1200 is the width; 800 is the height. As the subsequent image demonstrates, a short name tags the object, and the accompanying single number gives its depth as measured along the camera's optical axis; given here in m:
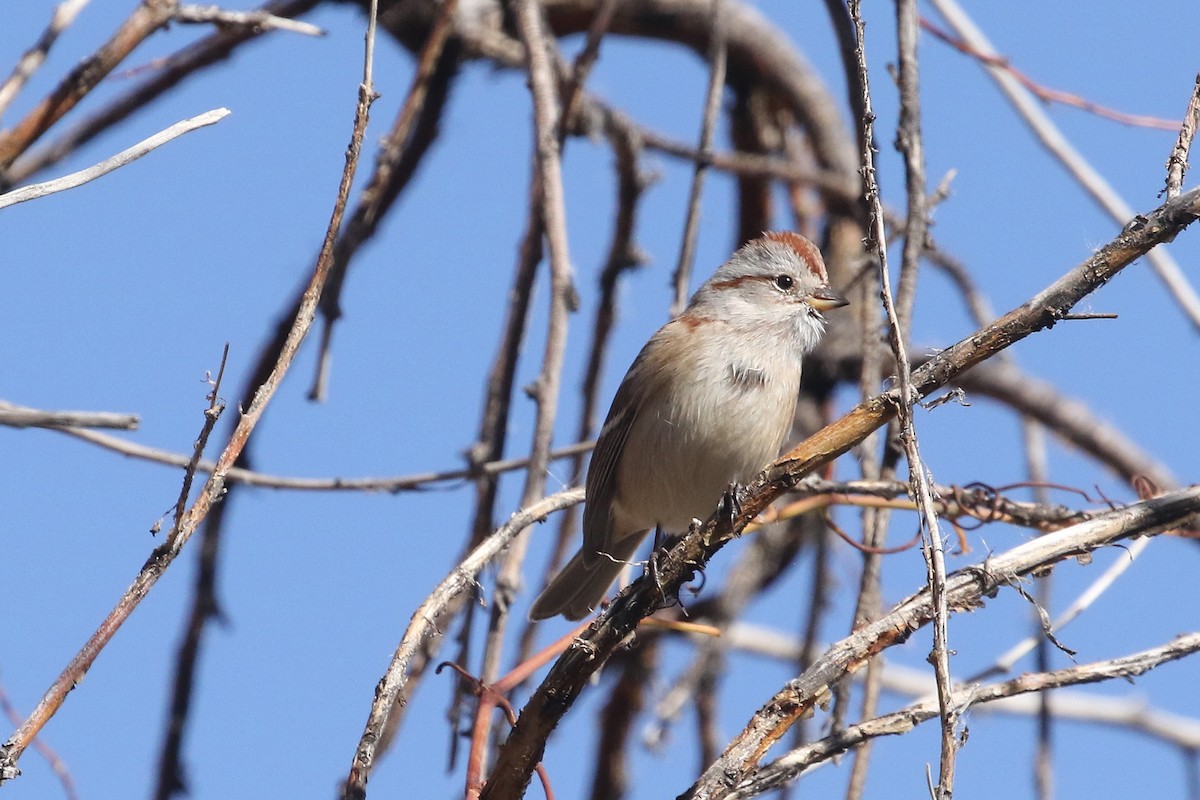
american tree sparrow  7.98
